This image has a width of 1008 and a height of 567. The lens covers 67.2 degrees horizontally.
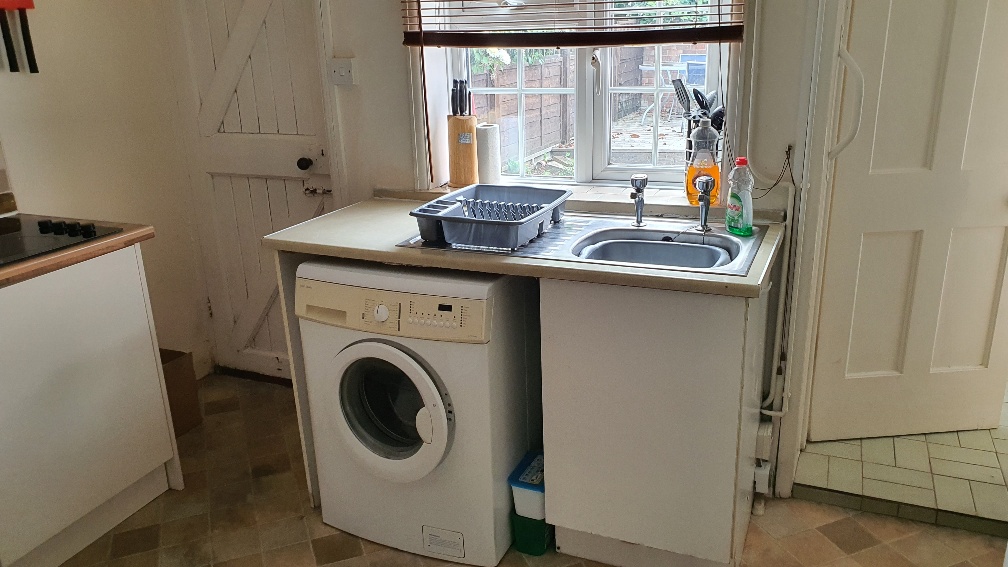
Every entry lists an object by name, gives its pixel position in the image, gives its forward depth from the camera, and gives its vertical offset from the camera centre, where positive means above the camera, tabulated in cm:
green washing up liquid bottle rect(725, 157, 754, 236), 201 -37
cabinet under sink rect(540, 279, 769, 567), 176 -85
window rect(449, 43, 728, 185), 248 -14
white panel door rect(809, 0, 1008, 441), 217 -54
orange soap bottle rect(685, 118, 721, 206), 220 -27
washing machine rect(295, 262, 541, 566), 194 -88
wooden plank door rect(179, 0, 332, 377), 276 -25
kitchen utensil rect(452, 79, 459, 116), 251 -10
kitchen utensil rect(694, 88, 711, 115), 226 -12
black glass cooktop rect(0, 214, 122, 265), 208 -44
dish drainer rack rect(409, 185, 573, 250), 196 -41
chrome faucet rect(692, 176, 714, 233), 199 -35
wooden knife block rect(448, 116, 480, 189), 250 -28
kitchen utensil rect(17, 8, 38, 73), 242 +11
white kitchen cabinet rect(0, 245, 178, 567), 198 -90
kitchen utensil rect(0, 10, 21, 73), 237 +11
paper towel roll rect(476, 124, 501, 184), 251 -28
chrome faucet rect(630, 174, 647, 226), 213 -36
